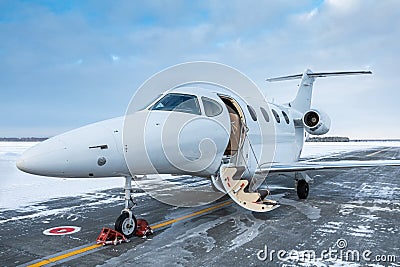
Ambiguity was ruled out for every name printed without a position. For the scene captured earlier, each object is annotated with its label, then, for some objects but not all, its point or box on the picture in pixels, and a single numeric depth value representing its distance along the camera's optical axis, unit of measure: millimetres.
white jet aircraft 5441
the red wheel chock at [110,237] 5895
